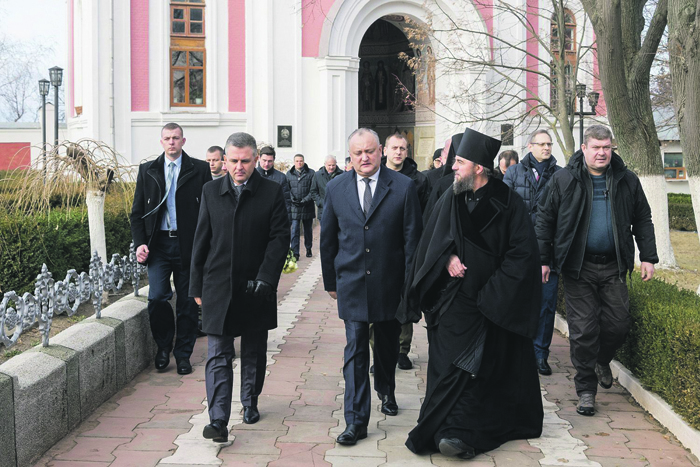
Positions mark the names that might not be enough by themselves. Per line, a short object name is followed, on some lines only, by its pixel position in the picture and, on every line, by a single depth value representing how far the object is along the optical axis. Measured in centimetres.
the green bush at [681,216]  2317
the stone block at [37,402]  476
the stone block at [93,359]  577
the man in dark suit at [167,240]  716
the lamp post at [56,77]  2470
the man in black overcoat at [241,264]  558
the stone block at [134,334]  676
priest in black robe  524
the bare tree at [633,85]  1193
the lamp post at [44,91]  2519
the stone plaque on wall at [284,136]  2623
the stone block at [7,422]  450
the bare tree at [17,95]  7062
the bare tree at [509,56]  2688
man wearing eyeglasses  781
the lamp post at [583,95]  2161
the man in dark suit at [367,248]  561
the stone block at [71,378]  548
